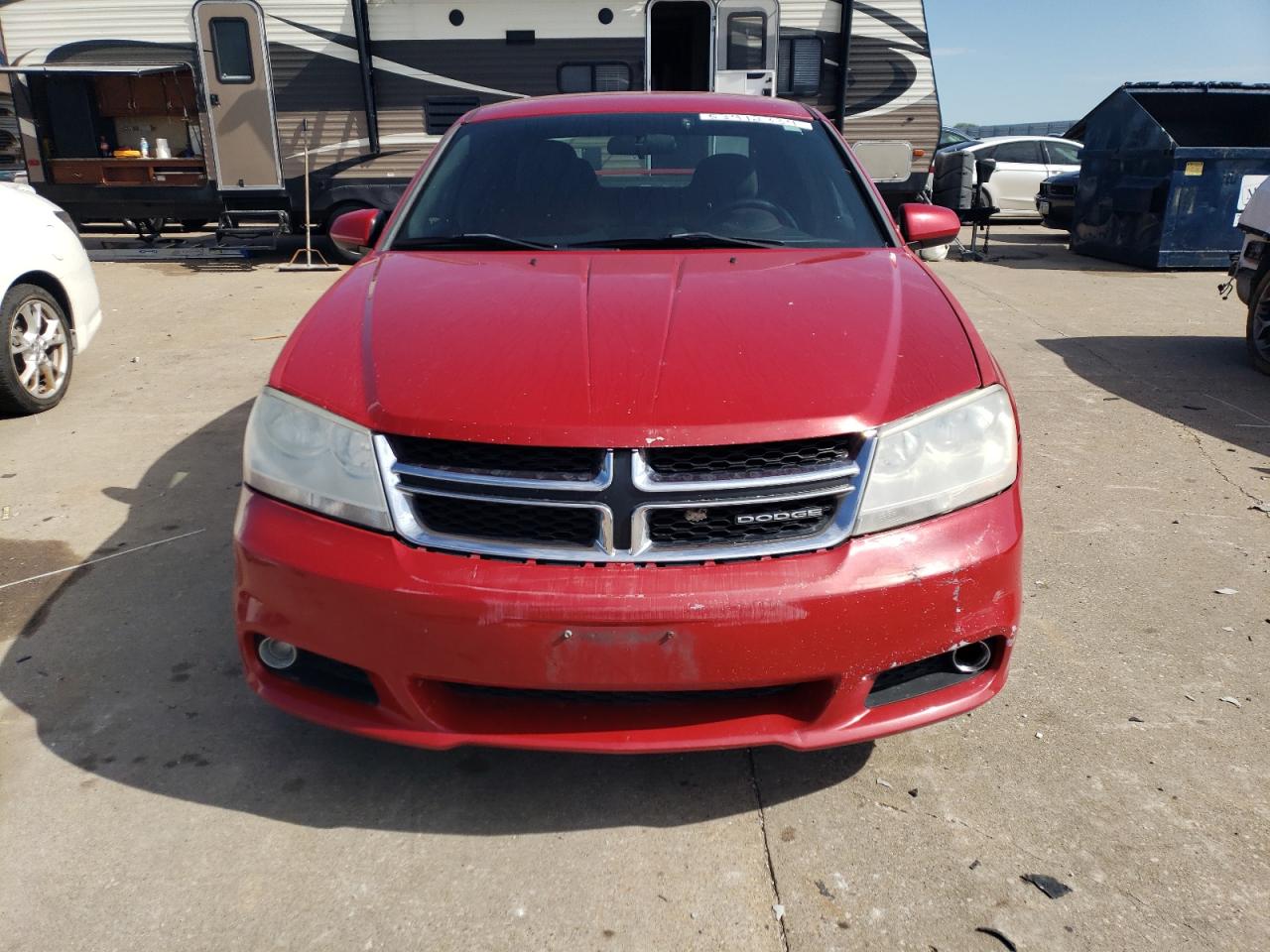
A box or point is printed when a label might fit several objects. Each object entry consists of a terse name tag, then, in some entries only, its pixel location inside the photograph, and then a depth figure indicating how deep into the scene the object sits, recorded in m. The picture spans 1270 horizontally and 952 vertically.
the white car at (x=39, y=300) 5.07
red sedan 1.88
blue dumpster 10.50
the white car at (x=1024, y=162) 15.52
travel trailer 10.48
